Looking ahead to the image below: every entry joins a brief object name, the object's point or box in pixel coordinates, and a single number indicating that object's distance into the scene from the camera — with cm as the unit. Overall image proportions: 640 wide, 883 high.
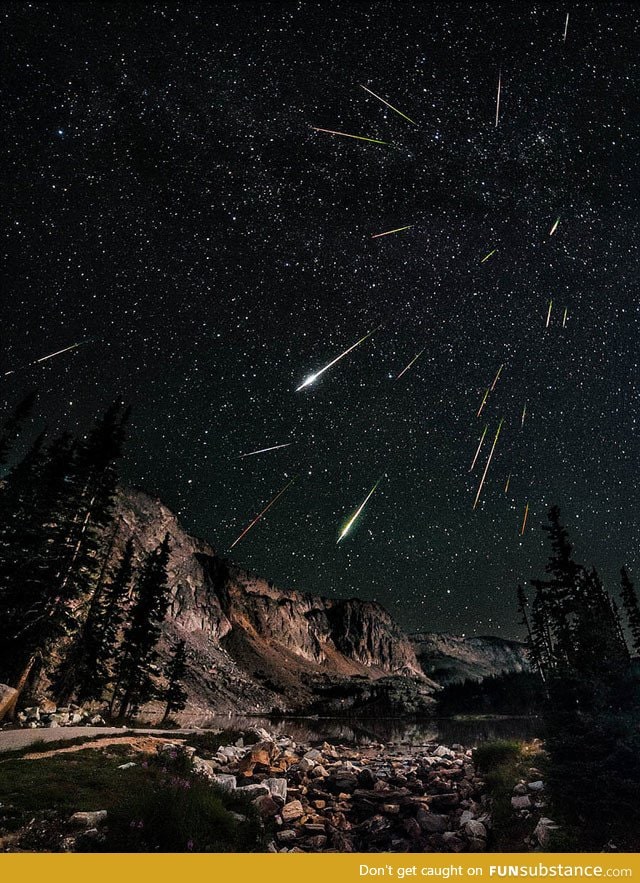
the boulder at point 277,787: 1088
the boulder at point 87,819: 713
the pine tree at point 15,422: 4347
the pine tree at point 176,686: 4594
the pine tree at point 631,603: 5706
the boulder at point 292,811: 1011
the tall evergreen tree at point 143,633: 3850
